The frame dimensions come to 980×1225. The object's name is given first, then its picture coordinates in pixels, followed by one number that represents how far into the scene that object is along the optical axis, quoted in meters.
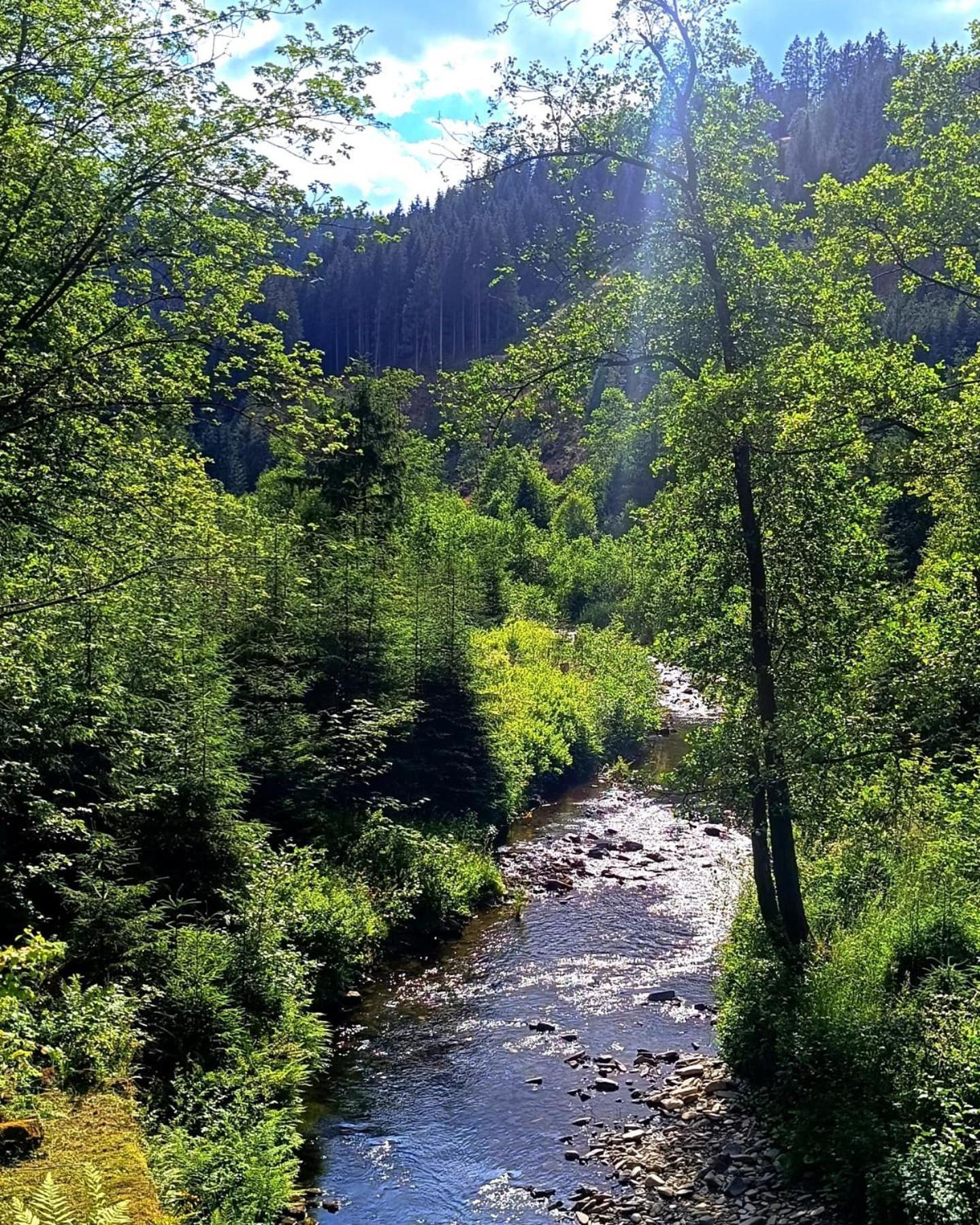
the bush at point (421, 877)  17.89
